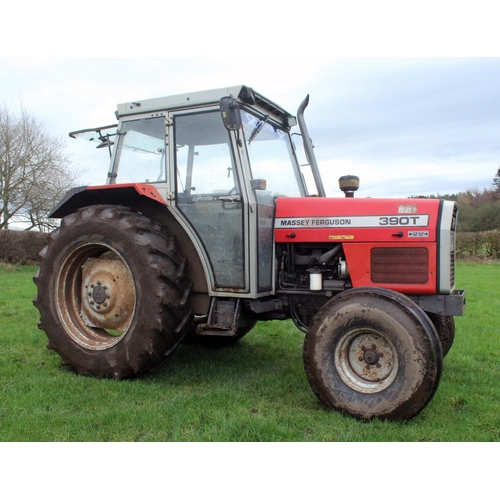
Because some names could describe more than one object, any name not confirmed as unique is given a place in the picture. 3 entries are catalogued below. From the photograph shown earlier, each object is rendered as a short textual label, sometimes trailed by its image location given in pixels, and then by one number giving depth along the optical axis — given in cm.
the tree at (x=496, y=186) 3849
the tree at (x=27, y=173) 2083
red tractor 389
